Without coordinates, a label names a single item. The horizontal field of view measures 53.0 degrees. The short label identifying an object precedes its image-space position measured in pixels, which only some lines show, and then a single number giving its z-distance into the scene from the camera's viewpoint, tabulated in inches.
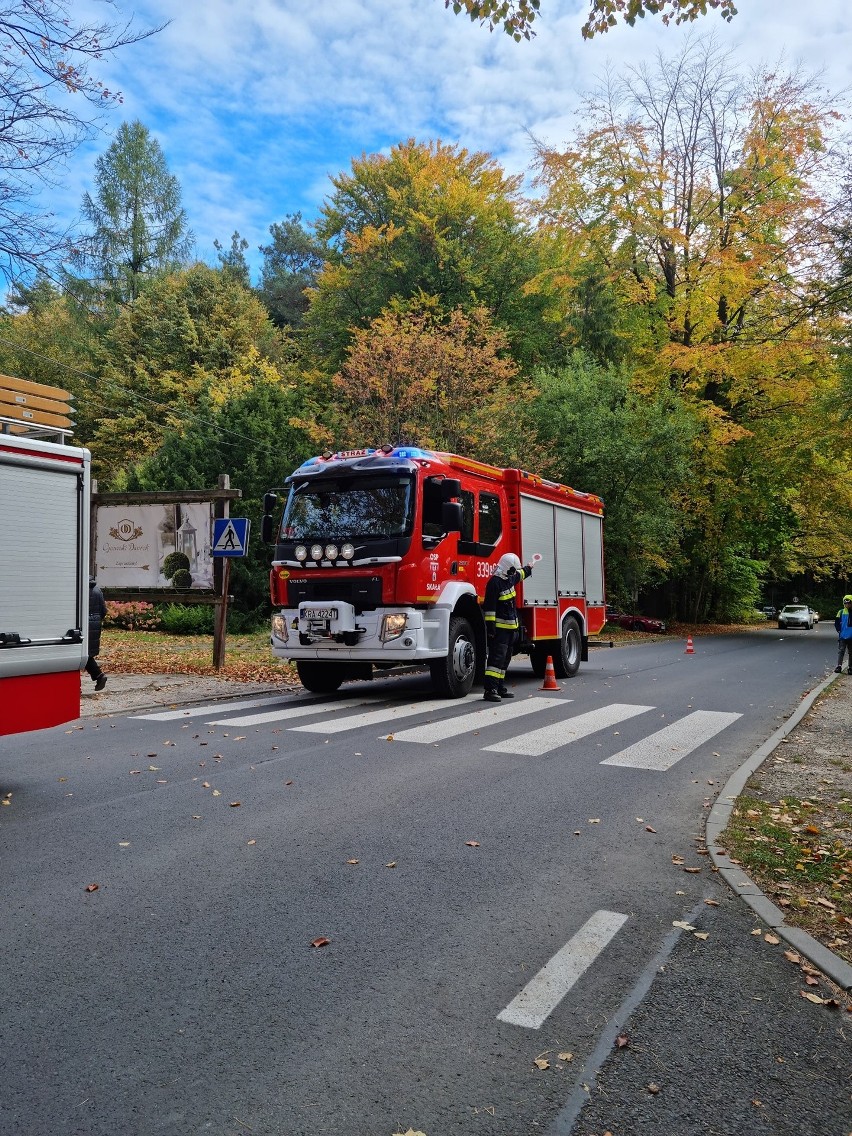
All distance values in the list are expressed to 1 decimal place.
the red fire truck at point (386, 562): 452.1
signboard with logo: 629.9
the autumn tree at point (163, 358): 1507.1
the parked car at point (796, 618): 1829.5
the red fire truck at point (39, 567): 254.5
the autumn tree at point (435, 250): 1382.9
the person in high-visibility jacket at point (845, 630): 680.4
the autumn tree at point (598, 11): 286.6
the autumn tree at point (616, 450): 1103.6
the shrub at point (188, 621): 938.1
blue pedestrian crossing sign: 580.7
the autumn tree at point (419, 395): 887.7
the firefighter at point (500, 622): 480.4
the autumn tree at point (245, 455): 1002.7
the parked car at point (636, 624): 1310.3
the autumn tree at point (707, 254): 1219.9
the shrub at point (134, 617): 954.7
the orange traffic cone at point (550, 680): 536.4
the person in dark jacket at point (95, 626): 480.4
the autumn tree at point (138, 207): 1681.8
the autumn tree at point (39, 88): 331.0
